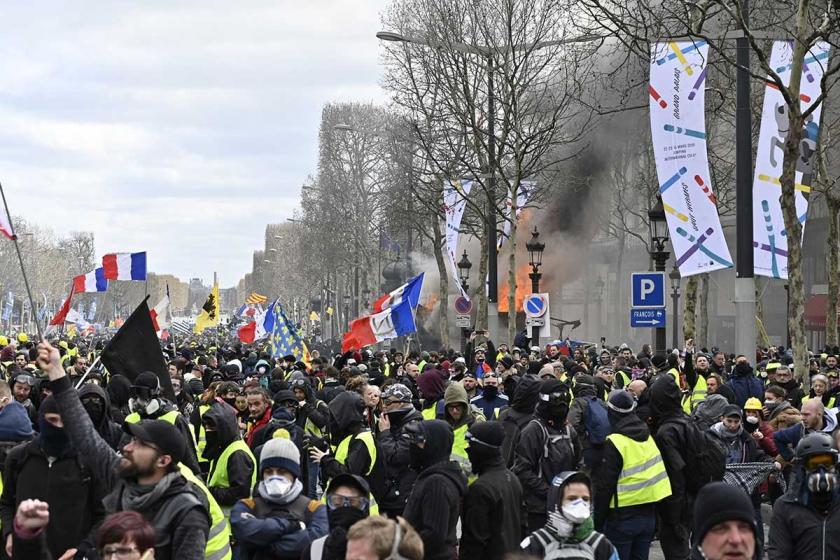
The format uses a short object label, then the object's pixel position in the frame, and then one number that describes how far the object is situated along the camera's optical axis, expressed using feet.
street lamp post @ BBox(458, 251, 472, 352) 112.68
